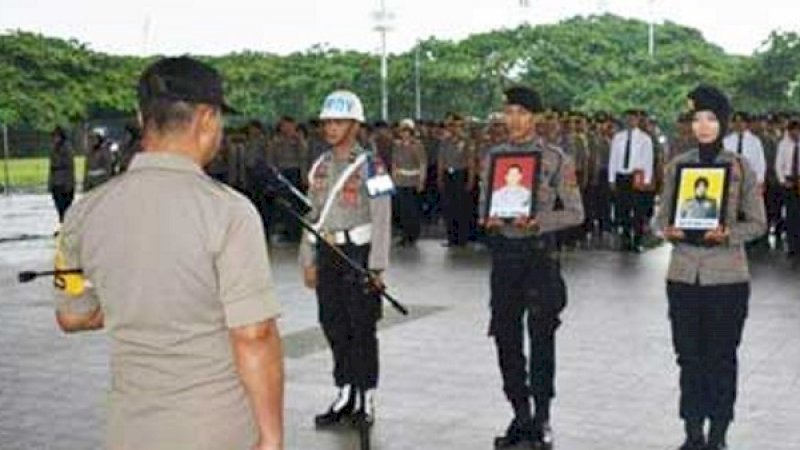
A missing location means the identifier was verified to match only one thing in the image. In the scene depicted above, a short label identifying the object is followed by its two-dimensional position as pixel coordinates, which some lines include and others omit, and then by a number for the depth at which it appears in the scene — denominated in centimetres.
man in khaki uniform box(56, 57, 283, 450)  293
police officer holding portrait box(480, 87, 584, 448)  630
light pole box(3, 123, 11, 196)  3422
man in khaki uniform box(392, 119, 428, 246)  1784
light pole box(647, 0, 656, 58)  5299
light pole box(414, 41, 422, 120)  4199
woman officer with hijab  600
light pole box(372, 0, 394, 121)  4069
